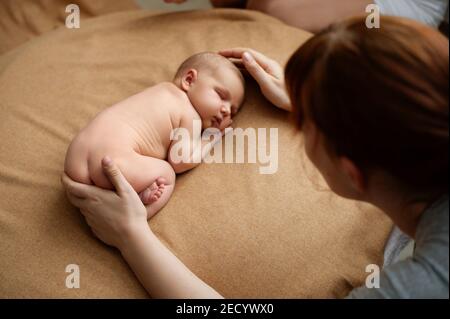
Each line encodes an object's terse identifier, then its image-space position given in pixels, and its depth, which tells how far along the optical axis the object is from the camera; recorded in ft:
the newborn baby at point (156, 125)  3.58
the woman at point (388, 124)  2.26
